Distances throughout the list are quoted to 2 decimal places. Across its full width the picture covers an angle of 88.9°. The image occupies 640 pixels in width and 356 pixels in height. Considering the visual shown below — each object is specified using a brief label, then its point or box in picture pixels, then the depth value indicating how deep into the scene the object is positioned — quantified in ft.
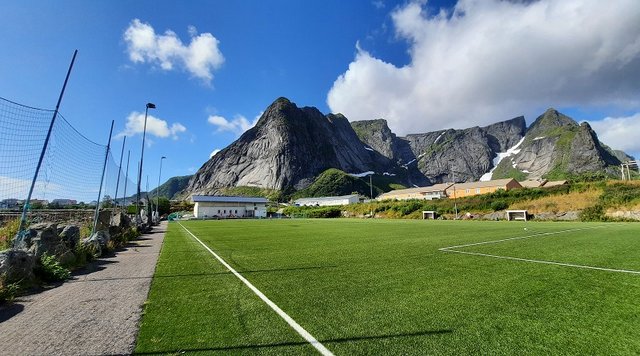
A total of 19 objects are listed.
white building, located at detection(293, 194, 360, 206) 437.17
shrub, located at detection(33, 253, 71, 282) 28.45
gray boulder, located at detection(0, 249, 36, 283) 23.75
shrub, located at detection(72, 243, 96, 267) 37.04
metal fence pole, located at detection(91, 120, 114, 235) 53.26
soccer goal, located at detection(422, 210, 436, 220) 176.53
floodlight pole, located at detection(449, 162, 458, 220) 172.93
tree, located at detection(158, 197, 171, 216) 308.52
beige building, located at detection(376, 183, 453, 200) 379.76
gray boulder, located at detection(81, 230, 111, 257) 43.50
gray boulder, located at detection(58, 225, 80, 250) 38.32
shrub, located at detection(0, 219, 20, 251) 38.11
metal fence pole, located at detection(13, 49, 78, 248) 31.14
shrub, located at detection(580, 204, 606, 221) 120.30
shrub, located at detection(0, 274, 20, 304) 21.31
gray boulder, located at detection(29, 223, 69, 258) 31.01
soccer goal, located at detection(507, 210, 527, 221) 141.96
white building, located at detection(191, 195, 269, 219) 289.12
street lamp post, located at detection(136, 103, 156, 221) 97.35
